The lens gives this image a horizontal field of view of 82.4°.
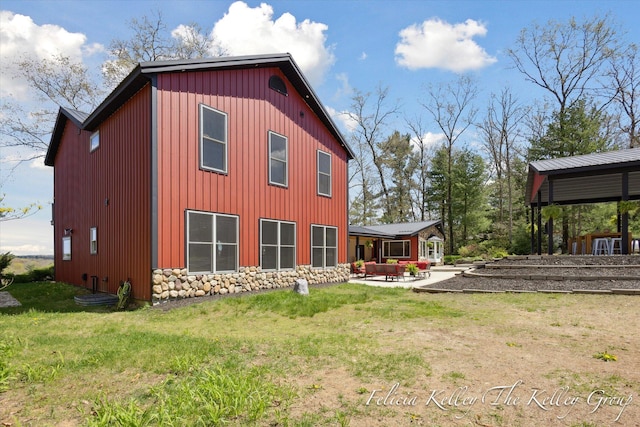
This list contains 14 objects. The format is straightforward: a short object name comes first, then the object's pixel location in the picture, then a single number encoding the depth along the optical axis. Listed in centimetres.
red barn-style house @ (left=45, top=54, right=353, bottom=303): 880
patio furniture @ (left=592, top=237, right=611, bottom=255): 1488
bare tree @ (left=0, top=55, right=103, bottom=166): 2131
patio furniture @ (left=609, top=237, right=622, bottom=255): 1444
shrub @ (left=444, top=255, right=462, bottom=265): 3006
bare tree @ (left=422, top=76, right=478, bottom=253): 3575
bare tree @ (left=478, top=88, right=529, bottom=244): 3484
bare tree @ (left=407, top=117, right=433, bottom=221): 3947
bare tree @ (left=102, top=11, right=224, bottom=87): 2327
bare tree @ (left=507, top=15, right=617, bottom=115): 2781
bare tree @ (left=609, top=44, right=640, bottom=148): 2783
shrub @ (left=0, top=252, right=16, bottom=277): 1348
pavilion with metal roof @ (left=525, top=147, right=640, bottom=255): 1301
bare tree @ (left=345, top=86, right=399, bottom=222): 3725
